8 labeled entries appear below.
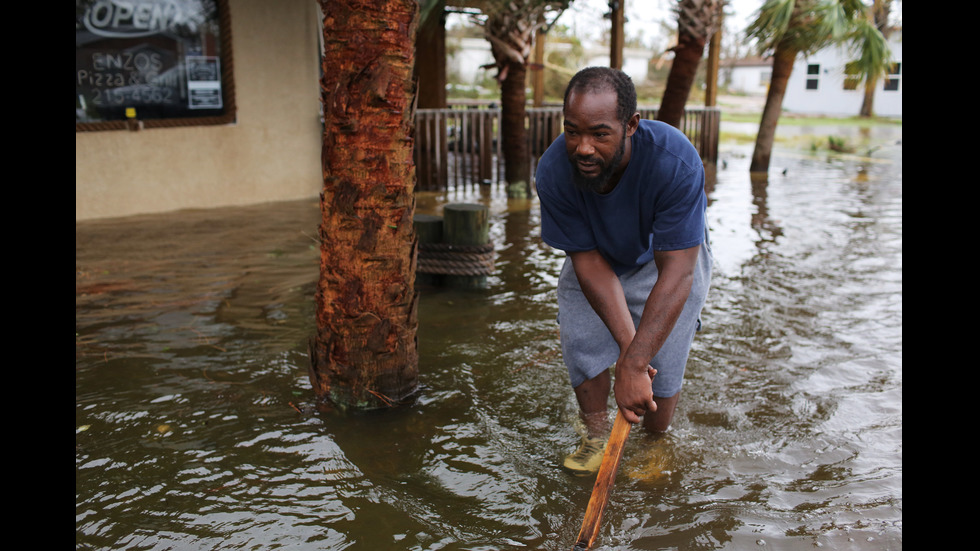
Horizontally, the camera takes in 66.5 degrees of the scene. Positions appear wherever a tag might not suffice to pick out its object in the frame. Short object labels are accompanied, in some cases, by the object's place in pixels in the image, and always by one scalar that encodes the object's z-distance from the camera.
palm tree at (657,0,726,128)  8.59
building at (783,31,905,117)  31.17
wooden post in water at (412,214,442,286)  6.34
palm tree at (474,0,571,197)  9.62
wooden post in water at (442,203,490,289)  6.15
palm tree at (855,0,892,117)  27.02
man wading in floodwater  2.80
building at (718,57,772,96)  42.66
